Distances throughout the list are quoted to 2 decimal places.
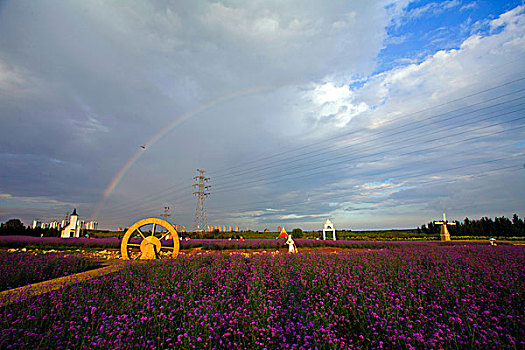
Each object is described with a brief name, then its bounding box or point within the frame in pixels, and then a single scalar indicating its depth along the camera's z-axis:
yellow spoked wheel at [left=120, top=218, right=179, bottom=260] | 11.95
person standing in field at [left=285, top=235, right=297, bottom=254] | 13.75
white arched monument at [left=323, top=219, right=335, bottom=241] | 25.55
